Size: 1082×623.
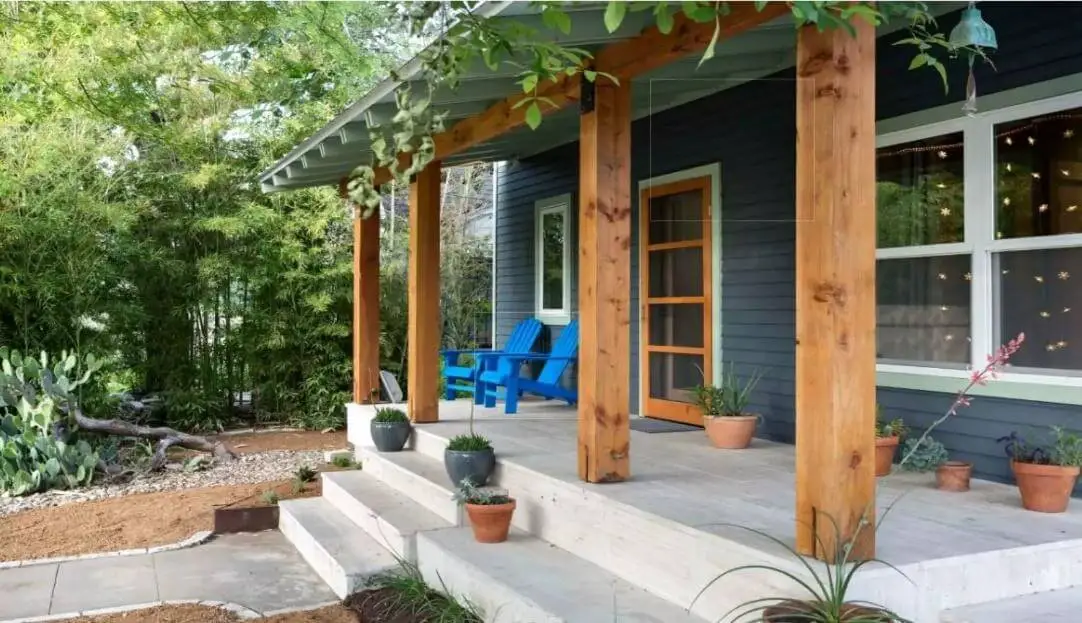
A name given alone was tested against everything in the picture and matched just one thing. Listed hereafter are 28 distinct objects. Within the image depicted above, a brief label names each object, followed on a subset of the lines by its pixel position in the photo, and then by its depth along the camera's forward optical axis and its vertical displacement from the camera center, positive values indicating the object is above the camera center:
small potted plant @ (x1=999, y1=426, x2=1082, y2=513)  3.24 -0.61
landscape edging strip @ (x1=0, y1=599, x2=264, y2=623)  3.74 -1.32
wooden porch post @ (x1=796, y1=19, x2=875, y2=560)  2.45 +0.07
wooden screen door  5.80 +0.17
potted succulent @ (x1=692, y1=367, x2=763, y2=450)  4.72 -0.56
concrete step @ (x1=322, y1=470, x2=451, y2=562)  4.18 -1.05
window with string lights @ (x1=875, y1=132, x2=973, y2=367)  4.09 +0.32
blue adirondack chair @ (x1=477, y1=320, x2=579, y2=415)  6.48 -0.43
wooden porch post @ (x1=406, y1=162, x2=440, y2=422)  5.84 +0.18
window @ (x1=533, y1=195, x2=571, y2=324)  7.58 +0.56
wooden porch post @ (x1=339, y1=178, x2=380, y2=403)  6.92 +0.08
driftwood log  6.98 -1.04
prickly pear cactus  6.21 -0.87
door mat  5.61 -0.74
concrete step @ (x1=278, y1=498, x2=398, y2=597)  4.04 -1.20
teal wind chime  3.11 +1.08
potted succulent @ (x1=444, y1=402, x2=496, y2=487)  4.22 -0.71
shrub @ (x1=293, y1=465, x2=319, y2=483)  6.18 -1.15
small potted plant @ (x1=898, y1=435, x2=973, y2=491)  3.67 -0.67
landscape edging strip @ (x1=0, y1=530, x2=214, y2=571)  4.61 -1.33
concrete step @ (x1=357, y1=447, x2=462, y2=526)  4.33 -0.93
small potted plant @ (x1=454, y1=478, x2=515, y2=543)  3.70 -0.87
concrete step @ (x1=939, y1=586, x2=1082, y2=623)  2.51 -0.91
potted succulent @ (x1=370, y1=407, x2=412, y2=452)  5.52 -0.73
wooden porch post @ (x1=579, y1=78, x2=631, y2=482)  3.72 +0.18
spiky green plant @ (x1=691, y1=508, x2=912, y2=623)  2.18 -0.77
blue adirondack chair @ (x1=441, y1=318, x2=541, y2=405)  7.44 -0.32
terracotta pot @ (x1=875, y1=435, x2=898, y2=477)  3.96 -0.64
